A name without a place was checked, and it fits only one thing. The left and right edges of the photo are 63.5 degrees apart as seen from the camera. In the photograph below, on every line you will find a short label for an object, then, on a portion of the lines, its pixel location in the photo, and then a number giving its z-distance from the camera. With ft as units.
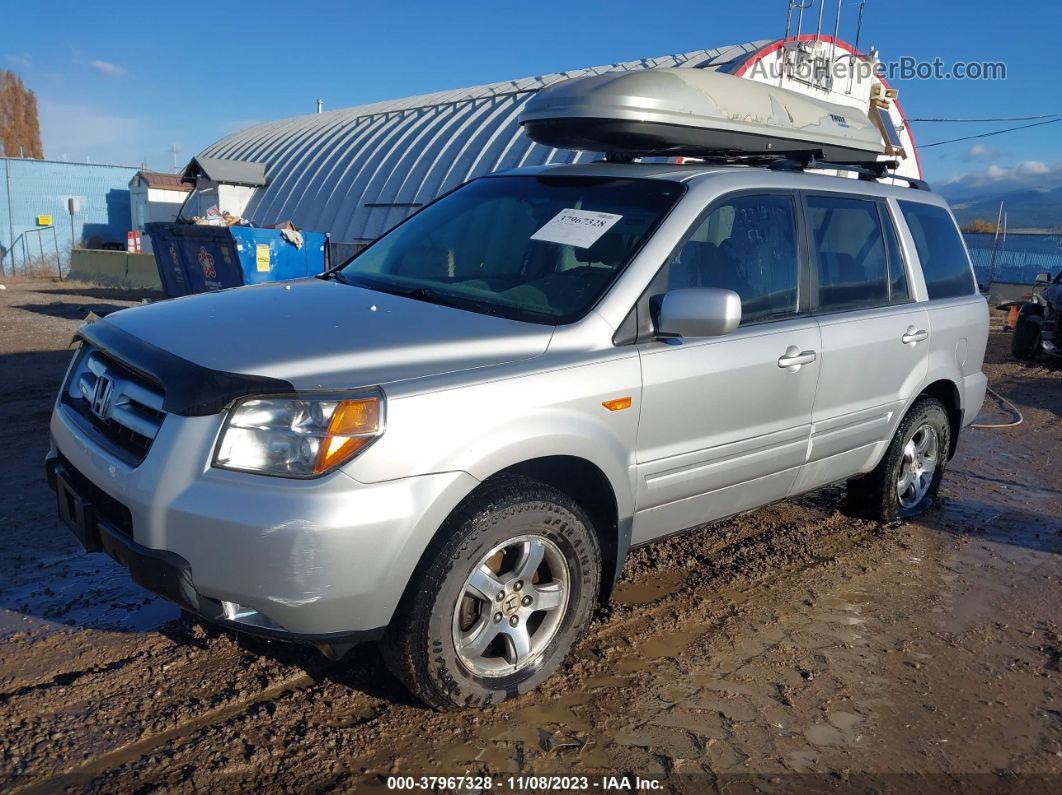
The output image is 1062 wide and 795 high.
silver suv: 8.27
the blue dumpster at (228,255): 45.24
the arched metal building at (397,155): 60.80
